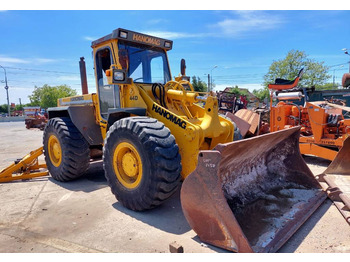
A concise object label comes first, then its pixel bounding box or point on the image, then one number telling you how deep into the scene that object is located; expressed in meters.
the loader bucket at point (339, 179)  3.54
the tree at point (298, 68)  33.28
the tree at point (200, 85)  37.69
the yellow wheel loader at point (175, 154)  2.65
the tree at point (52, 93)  56.16
